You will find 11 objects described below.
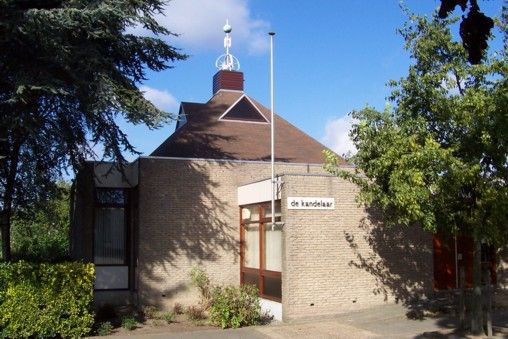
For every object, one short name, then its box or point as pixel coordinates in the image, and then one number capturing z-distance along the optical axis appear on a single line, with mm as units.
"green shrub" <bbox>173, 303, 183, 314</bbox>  16922
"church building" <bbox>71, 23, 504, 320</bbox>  15445
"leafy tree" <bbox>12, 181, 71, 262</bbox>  18183
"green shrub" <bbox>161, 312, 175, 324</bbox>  15352
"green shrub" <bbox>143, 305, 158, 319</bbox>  15944
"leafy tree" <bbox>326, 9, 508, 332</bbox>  11031
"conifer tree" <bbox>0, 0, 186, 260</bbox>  13797
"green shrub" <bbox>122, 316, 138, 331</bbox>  14344
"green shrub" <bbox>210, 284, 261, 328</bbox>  14281
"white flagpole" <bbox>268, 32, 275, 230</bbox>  15484
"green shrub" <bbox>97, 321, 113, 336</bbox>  13805
